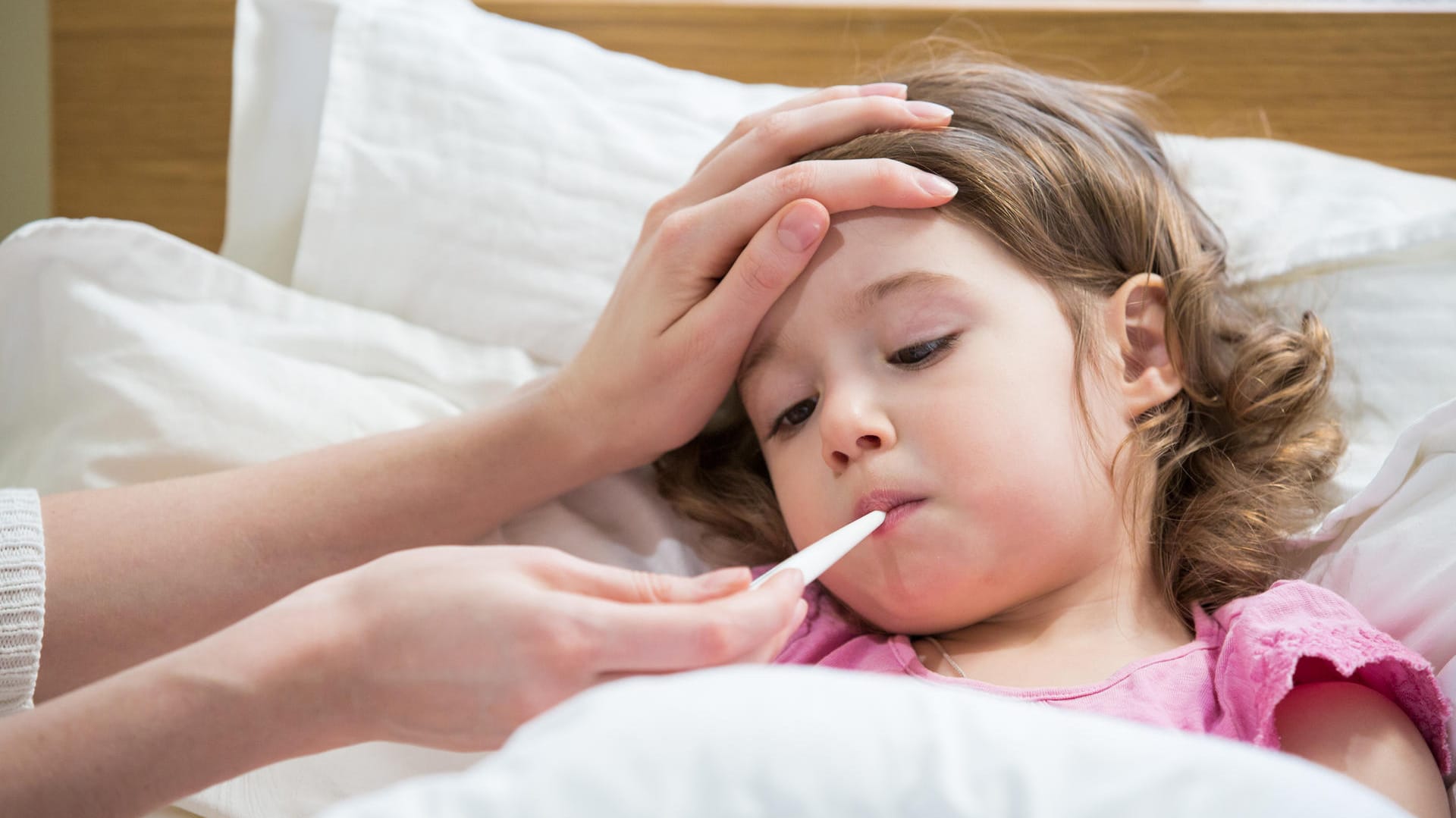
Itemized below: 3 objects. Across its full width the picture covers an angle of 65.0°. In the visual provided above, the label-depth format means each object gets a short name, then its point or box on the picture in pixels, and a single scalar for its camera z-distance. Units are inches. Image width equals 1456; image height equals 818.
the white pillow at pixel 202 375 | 43.1
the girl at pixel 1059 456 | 34.1
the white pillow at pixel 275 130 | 50.9
